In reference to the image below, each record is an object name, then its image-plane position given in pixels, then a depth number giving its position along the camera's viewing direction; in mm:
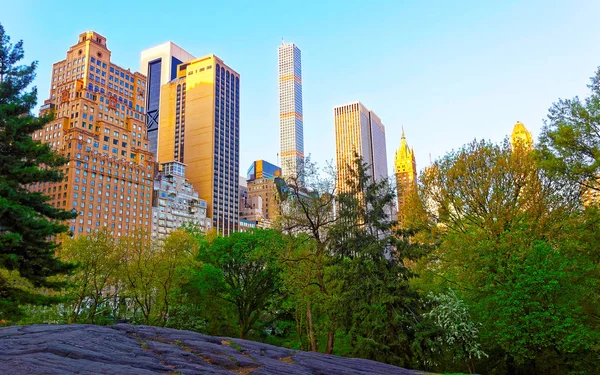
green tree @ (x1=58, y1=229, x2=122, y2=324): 42688
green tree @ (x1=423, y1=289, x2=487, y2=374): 28453
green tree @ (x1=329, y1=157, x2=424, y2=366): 28625
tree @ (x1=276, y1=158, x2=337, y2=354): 32312
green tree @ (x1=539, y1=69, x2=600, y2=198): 28469
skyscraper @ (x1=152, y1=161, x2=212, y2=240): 172000
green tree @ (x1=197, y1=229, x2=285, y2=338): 45375
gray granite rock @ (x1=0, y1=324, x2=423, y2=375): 12998
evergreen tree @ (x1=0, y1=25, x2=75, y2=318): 27094
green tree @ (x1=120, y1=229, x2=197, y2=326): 42750
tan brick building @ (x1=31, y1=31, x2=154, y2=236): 143875
